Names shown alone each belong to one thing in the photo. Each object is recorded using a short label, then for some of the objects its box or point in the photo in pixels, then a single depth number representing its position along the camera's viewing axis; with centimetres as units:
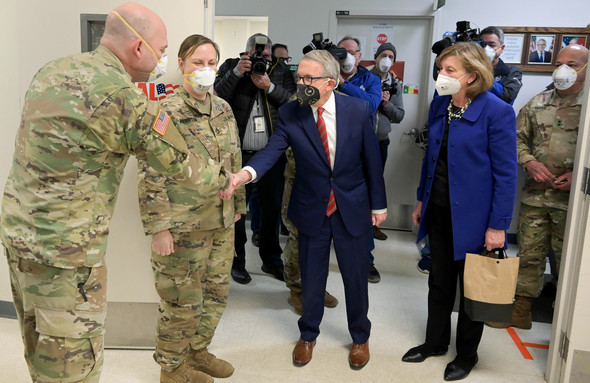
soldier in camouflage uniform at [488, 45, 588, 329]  258
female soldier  193
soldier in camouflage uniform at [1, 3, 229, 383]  131
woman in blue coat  204
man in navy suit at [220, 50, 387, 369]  217
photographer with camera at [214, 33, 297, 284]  292
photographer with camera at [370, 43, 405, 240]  368
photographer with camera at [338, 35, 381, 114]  304
